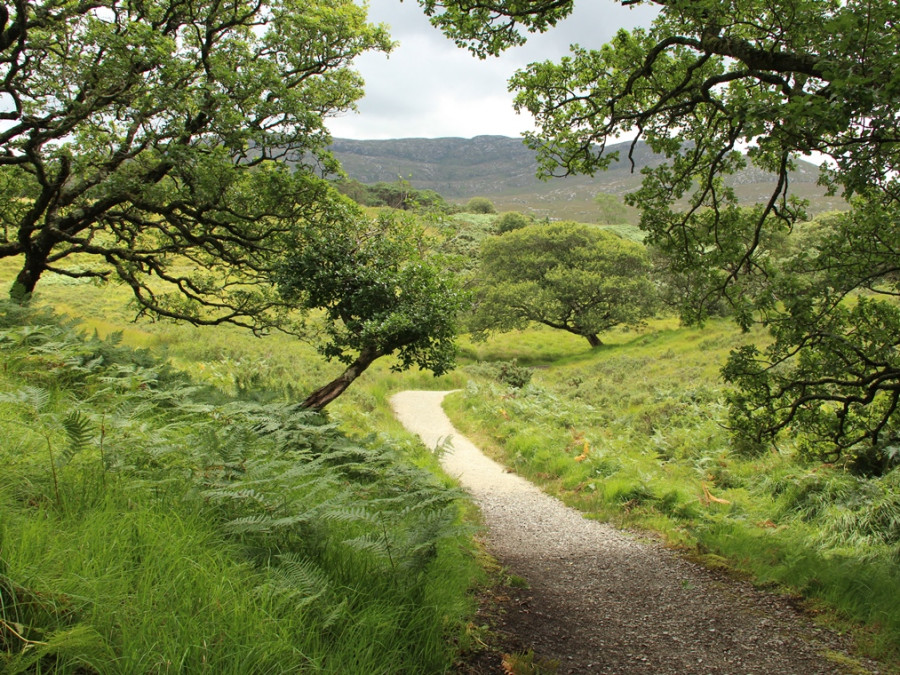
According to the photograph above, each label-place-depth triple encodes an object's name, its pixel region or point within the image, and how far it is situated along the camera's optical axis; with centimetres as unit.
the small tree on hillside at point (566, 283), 3988
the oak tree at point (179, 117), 980
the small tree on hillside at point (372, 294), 922
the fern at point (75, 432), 365
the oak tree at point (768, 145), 391
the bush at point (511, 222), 6936
